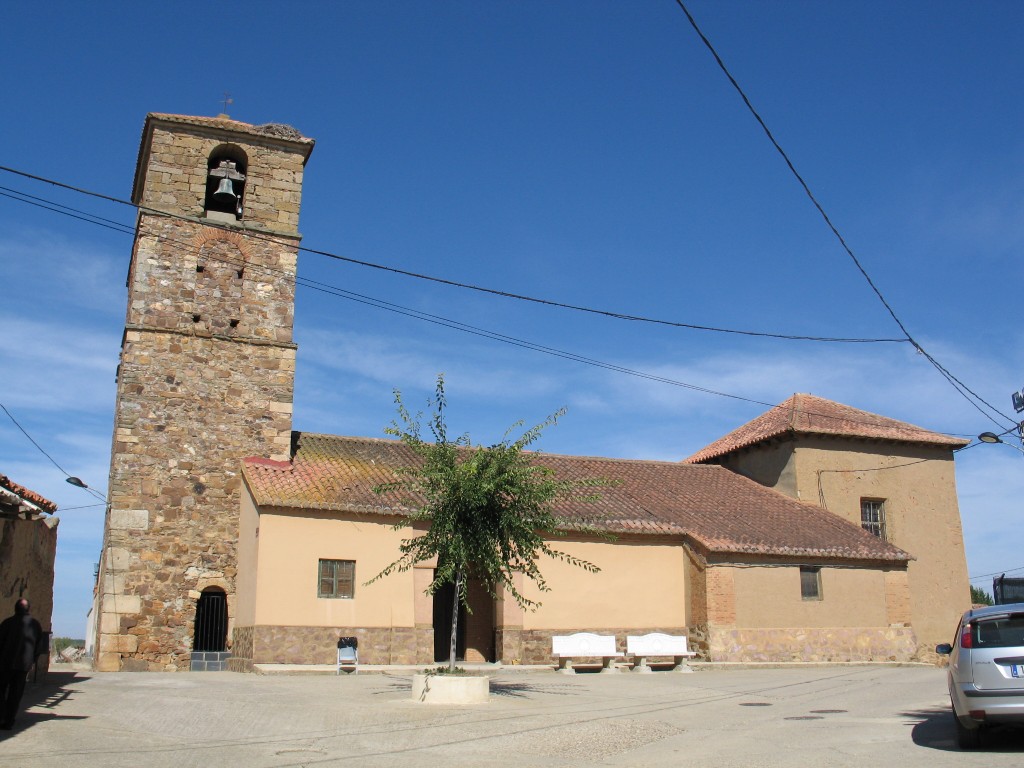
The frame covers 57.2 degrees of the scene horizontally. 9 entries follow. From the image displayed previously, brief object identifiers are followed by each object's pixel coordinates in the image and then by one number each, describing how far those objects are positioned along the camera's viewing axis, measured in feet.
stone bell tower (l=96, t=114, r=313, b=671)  69.56
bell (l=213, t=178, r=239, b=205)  77.36
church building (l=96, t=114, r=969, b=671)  67.87
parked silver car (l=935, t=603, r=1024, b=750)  29.19
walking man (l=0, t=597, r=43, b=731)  32.78
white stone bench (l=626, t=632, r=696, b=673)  68.18
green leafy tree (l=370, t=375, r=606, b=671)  47.78
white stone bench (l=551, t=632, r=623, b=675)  65.87
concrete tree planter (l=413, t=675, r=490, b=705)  43.62
